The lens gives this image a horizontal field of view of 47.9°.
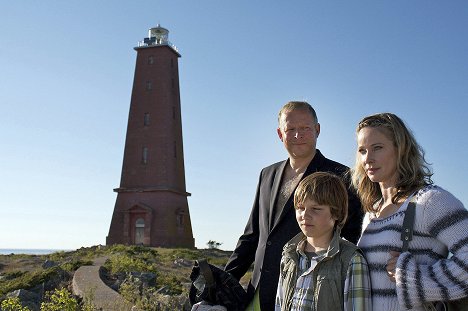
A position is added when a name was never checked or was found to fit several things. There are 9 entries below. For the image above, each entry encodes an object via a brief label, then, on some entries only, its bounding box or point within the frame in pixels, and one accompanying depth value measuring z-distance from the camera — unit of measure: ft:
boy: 8.16
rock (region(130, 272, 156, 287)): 37.76
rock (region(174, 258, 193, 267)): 55.04
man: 10.47
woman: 7.38
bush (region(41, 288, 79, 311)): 21.54
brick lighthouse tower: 85.87
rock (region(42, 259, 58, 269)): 51.13
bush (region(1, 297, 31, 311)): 20.82
